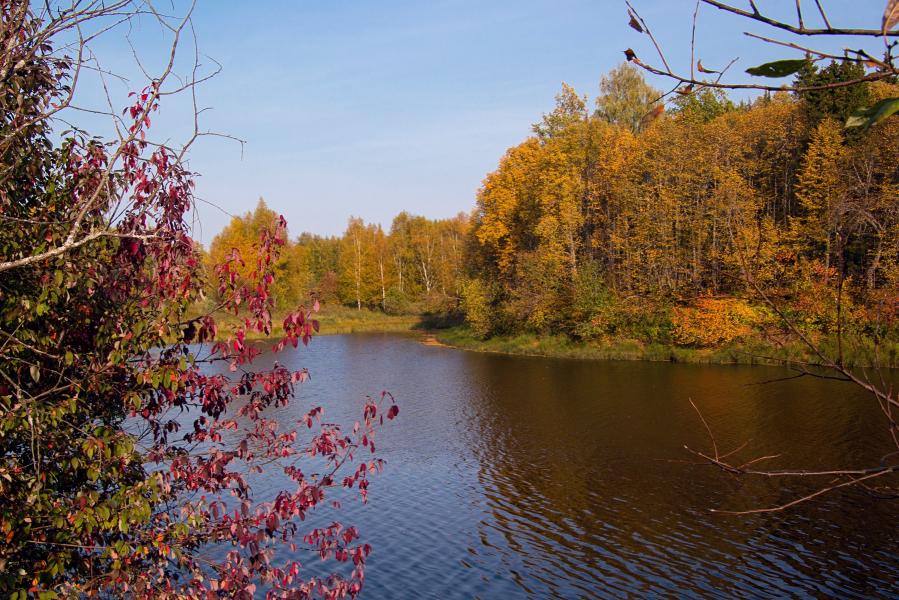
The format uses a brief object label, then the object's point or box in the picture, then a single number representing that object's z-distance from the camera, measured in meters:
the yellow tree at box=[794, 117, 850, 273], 33.94
